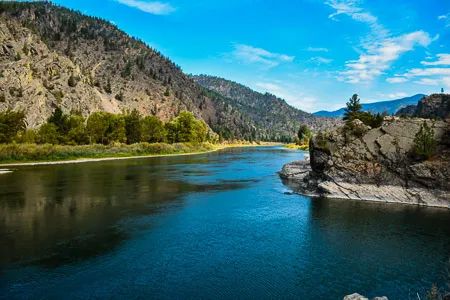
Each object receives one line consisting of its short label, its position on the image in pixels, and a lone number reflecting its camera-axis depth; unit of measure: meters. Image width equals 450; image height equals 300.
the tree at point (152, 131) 158.38
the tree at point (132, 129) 153.62
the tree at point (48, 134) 121.04
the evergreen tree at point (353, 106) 82.60
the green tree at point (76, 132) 129.75
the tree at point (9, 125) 109.50
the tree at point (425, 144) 50.94
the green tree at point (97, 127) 137.00
